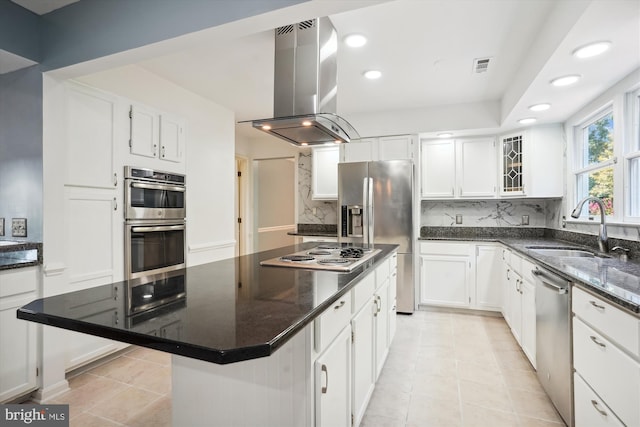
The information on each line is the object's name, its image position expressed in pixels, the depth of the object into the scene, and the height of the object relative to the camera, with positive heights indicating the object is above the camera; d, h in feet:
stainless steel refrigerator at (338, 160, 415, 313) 12.89 +0.15
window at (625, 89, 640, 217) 7.74 +1.31
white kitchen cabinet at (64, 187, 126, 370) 7.87 -0.79
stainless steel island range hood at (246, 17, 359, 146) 6.80 +2.89
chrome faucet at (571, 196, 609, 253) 7.79 -0.41
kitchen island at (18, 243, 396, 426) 2.87 -1.06
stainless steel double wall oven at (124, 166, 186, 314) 9.12 -0.16
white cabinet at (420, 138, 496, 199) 13.42 +1.93
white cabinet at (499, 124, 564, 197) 11.94 +1.94
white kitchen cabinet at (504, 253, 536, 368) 8.11 -2.49
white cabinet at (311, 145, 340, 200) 14.74 +1.93
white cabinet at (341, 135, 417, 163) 13.50 +2.76
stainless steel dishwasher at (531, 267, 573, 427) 5.88 -2.47
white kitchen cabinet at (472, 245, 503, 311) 12.44 -2.41
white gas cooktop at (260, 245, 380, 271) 6.05 -0.91
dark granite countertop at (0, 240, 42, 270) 6.79 -0.81
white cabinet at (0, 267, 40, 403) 6.51 -2.45
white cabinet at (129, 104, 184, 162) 9.29 +2.45
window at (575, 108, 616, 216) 9.07 +1.56
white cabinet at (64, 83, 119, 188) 7.80 +1.95
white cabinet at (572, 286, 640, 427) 4.06 -2.01
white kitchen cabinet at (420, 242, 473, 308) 12.88 -2.34
